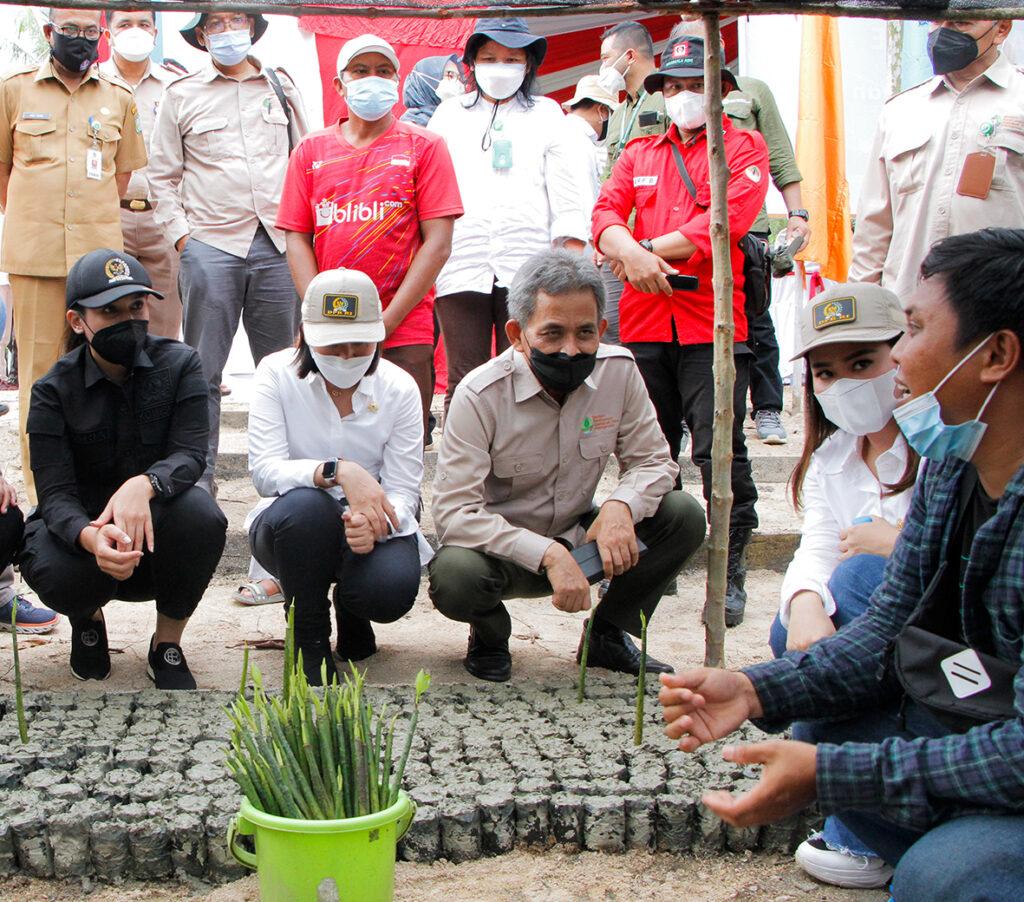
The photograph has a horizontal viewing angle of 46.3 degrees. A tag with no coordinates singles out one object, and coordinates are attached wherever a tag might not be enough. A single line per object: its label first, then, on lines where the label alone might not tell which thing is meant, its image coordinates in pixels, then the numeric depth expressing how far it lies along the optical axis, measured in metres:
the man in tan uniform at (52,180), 4.99
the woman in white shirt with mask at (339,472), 3.69
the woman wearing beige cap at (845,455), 2.92
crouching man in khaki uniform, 3.63
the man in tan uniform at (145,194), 5.55
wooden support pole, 3.32
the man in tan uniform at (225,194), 5.10
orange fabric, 7.60
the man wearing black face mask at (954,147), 4.05
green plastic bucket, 2.12
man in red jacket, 4.39
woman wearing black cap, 3.63
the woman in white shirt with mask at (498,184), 5.04
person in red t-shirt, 4.64
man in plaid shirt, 1.83
